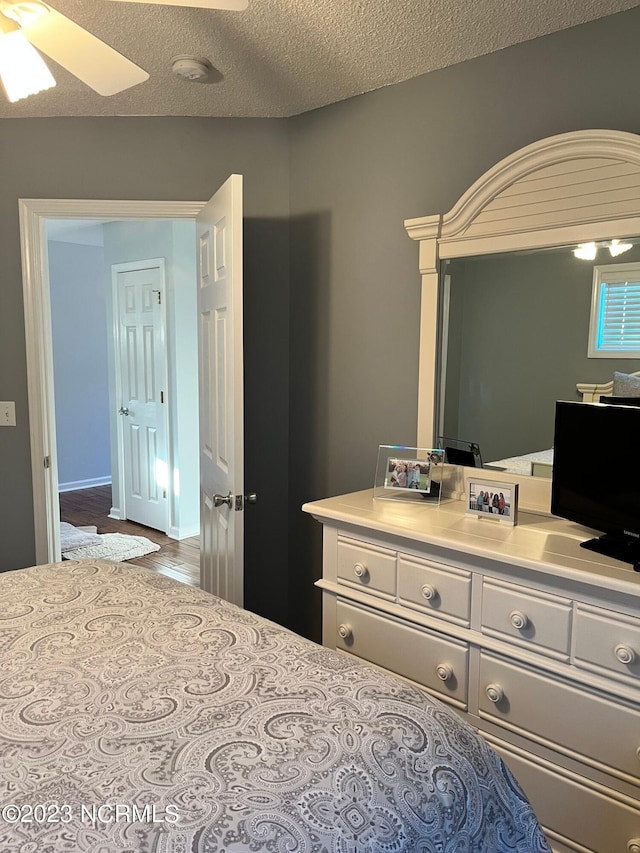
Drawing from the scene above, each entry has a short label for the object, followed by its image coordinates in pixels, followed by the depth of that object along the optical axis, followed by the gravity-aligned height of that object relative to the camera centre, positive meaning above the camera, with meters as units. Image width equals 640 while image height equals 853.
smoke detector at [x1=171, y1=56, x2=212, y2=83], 2.17 +0.96
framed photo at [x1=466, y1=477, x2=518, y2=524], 1.90 -0.43
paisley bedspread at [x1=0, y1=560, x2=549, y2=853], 0.89 -0.63
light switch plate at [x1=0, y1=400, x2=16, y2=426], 2.93 -0.27
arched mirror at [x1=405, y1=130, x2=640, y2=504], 1.86 +0.21
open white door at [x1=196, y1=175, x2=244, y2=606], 2.33 -0.15
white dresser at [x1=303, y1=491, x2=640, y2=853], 1.50 -0.74
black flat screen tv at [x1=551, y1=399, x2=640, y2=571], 1.62 -0.31
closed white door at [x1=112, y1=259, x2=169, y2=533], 5.00 -0.29
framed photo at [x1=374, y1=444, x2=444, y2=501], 2.20 -0.40
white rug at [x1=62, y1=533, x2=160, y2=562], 4.54 -1.40
